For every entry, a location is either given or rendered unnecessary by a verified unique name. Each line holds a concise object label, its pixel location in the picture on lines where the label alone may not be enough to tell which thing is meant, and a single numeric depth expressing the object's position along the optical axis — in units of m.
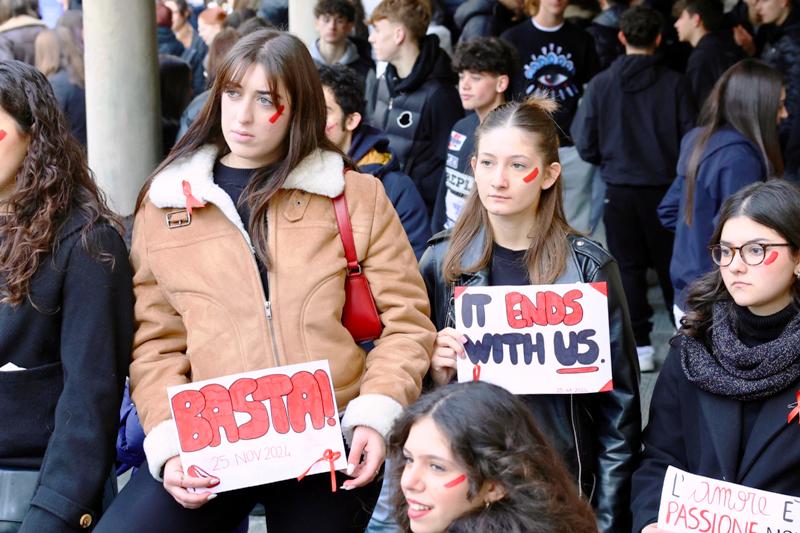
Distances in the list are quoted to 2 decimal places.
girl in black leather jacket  3.72
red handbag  3.37
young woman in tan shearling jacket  3.25
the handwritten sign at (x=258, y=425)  3.19
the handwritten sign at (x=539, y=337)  3.64
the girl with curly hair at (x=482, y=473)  2.74
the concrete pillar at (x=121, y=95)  7.12
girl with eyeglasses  3.36
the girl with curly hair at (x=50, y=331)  3.21
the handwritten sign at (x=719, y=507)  3.18
